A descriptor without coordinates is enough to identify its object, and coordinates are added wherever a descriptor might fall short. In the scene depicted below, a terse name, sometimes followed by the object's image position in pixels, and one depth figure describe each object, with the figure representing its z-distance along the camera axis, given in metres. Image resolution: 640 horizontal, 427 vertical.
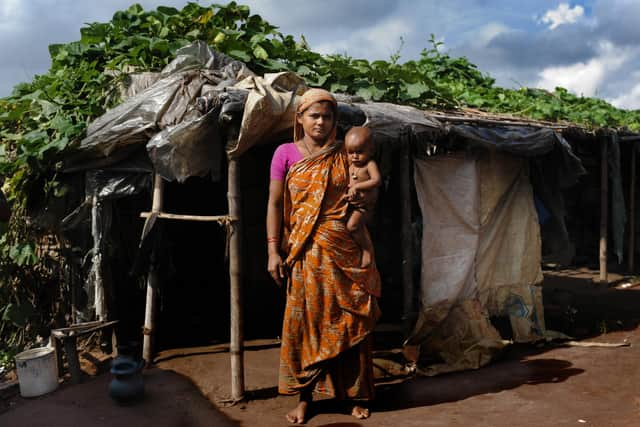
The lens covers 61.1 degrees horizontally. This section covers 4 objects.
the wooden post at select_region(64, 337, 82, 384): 4.75
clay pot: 4.27
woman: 3.78
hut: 4.34
